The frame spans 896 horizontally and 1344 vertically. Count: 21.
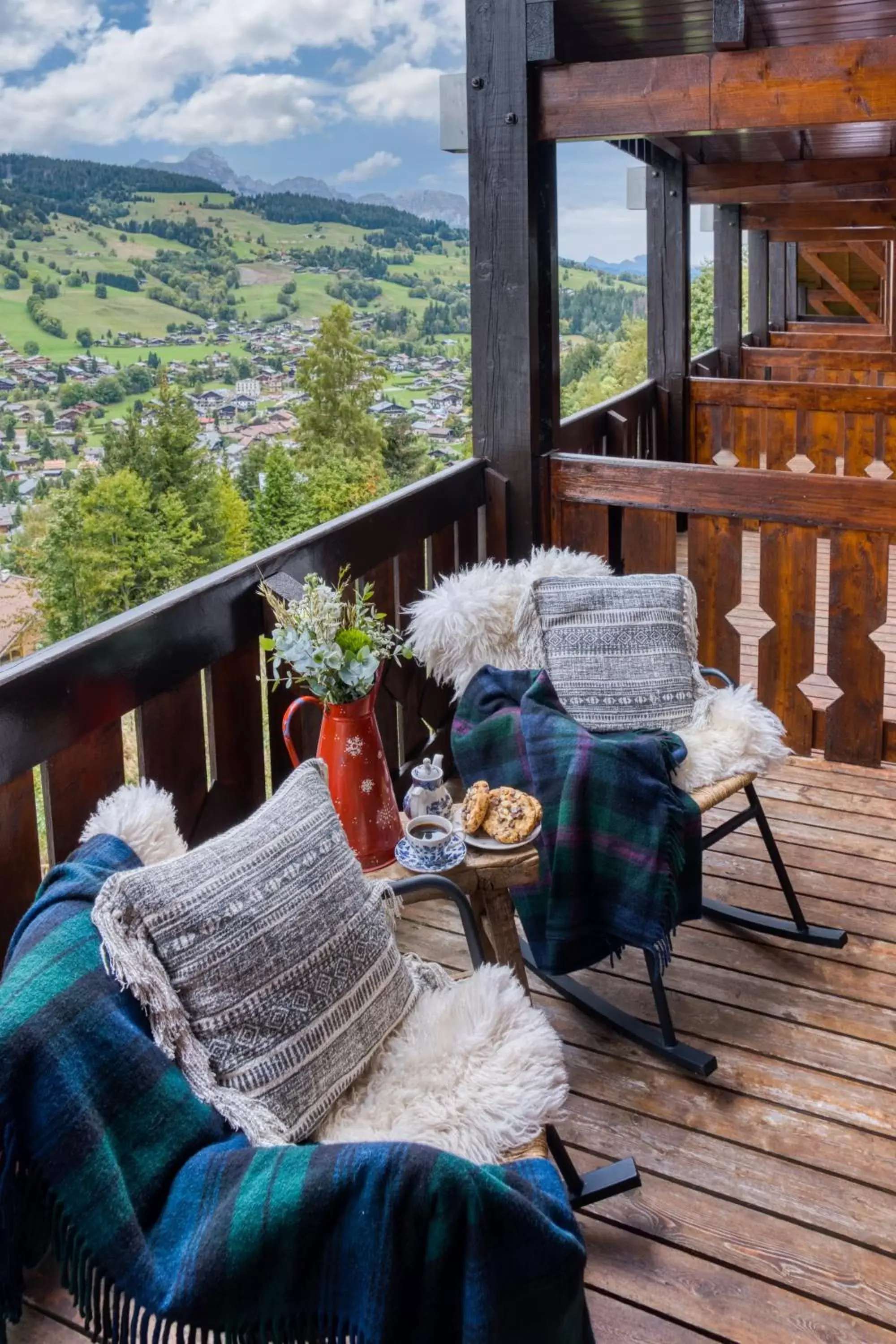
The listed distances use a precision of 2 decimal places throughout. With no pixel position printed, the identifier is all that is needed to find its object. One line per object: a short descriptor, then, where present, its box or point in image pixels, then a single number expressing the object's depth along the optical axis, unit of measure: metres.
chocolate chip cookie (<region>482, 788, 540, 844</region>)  1.77
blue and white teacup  1.73
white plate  1.77
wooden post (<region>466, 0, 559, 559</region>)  3.12
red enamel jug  1.78
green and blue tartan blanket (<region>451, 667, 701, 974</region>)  2.13
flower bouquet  1.76
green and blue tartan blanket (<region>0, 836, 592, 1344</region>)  1.02
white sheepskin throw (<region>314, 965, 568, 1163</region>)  1.32
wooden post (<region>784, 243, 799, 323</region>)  11.63
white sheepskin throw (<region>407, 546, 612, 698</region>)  2.58
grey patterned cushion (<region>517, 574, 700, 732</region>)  2.54
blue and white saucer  1.73
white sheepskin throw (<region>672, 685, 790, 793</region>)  2.33
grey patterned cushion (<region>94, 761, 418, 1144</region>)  1.22
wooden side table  1.75
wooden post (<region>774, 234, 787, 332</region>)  11.04
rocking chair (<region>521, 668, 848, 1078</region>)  2.06
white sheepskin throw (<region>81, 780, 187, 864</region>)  1.43
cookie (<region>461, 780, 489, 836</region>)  1.79
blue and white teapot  1.84
